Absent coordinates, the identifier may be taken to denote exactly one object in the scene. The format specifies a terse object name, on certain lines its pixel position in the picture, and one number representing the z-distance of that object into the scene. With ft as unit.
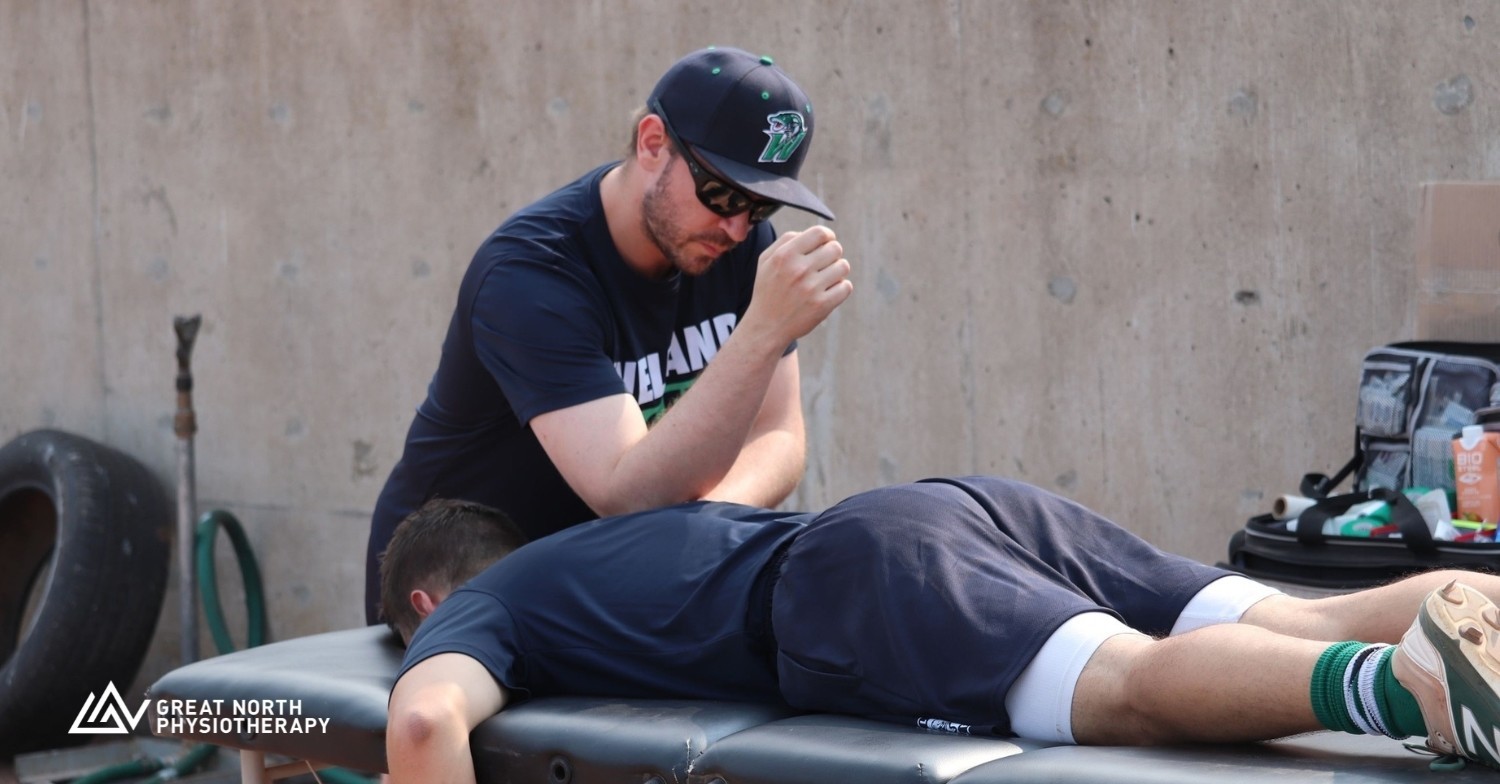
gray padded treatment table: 9.95
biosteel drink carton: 15.72
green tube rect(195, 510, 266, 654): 28.14
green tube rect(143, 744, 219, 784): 26.94
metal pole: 28.02
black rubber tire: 27.68
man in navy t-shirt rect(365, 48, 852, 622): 13.71
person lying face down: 9.82
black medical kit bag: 15.67
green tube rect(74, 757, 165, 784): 26.66
